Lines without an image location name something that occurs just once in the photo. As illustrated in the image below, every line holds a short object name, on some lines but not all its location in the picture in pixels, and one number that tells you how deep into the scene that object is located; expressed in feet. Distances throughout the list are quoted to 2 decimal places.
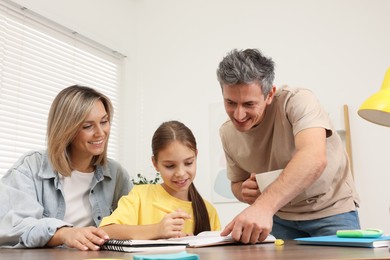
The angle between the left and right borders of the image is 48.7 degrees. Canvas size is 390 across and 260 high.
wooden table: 2.26
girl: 4.67
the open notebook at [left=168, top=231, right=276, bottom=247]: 3.14
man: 4.11
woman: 4.32
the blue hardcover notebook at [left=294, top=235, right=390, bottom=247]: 2.72
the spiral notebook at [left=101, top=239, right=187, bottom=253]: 3.01
